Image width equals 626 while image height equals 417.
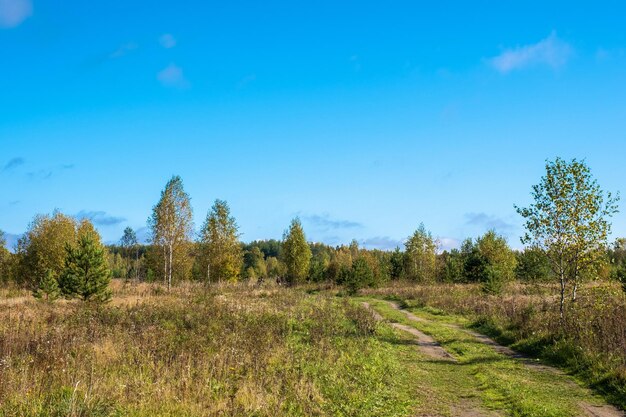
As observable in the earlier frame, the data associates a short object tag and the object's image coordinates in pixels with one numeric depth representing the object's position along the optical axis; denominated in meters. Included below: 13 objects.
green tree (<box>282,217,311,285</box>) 67.12
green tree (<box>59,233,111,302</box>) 32.97
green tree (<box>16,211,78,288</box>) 56.75
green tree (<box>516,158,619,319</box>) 19.11
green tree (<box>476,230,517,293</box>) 60.41
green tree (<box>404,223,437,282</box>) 69.81
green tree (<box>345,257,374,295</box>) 58.75
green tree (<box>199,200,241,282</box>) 56.59
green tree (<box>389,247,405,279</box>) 90.71
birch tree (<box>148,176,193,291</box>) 46.91
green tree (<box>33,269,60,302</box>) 33.34
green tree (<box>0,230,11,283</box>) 71.88
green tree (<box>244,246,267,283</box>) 116.60
